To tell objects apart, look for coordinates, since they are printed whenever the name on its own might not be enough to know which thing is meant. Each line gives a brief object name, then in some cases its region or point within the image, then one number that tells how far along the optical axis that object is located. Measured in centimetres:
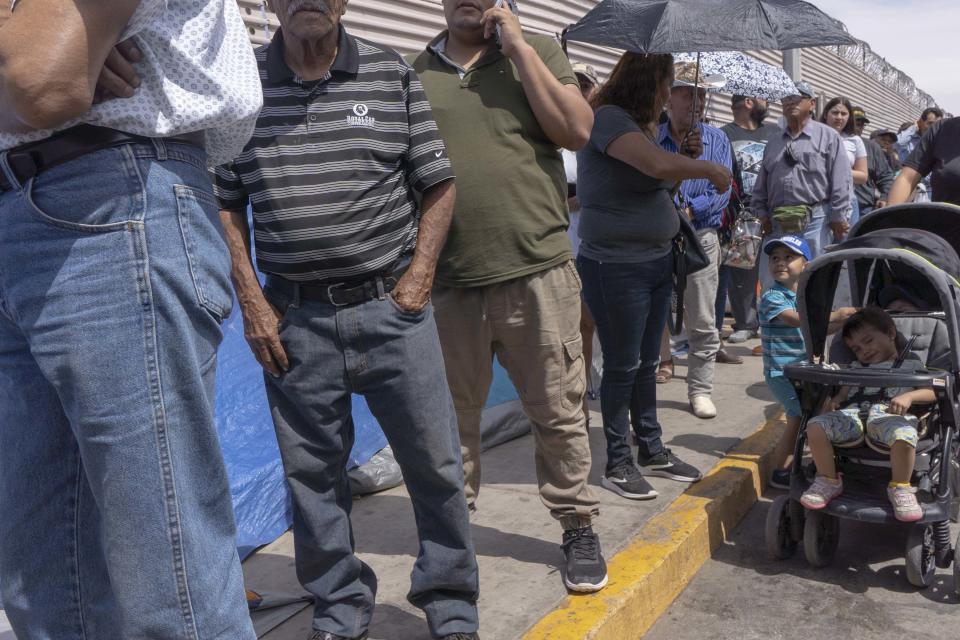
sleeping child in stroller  371
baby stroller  372
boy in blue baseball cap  480
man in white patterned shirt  158
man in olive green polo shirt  314
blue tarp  371
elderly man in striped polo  262
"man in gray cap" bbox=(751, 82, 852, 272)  717
